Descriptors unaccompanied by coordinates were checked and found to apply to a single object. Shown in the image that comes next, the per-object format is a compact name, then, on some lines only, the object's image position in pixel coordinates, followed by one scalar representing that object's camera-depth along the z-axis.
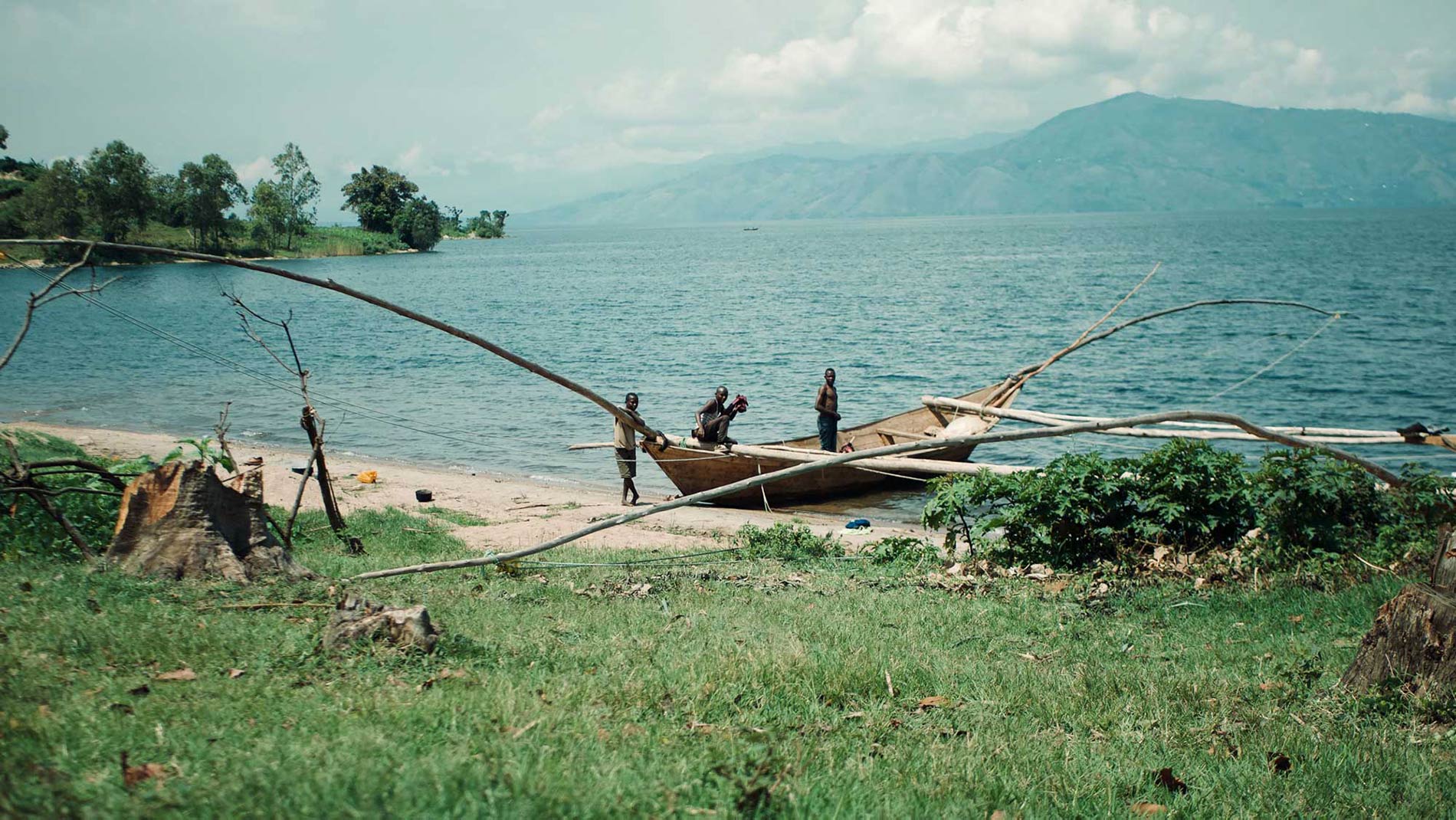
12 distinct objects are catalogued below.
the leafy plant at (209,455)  8.58
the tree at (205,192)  95.75
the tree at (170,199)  97.06
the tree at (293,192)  111.94
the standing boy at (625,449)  17.09
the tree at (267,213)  106.06
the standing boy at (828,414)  17.64
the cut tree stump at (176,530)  7.19
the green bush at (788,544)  11.24
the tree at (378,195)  133.75
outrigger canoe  15.51
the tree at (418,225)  139.12
